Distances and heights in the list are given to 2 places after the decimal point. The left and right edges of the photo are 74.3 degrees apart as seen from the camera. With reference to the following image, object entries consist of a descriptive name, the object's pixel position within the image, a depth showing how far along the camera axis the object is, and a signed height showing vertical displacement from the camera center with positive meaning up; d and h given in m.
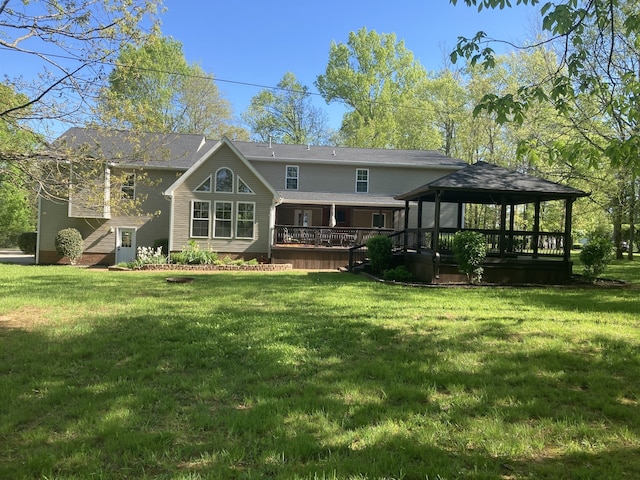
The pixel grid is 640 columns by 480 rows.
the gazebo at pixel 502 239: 12.76 +0.12
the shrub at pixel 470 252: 11.91 -0.29
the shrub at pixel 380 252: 14.92 -0.46
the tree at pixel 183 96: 34.41 +11.48
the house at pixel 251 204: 20.05 +1.65
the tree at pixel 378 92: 36.41 +14.10
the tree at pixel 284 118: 42.81 +12.10
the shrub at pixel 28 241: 23.52 -0.82
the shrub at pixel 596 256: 12.65 -0.30
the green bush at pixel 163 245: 20.67 -0.66
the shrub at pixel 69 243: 20.02 -0.70
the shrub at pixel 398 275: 13.41 -1.15
